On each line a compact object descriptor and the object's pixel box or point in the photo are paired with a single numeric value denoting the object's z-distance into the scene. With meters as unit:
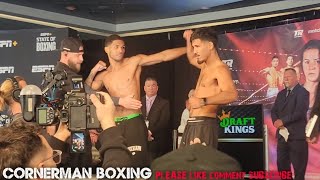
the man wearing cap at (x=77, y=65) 3.65
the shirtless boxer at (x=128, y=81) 3.75
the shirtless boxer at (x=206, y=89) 3.46
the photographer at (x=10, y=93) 3.61
